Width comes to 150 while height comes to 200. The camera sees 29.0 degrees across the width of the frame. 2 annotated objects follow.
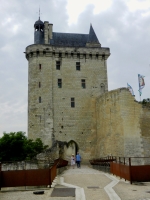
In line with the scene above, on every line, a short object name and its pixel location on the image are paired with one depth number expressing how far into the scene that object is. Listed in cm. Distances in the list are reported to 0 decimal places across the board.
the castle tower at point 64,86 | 3369
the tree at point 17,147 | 3136
